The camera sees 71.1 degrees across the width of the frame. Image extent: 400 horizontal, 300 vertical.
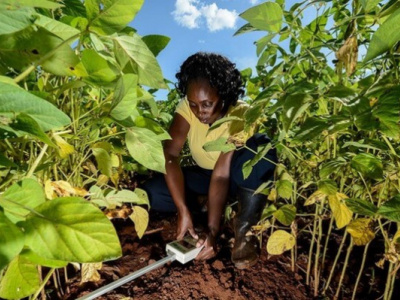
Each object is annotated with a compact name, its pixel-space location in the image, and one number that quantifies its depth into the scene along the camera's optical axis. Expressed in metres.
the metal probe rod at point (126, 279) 0.72
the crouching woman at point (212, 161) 1.17
